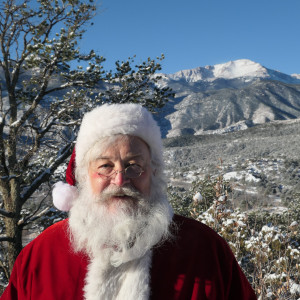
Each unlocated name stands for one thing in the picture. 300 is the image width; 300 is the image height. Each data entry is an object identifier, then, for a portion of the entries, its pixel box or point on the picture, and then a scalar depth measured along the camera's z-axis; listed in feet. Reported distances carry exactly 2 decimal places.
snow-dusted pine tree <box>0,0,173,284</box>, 20.72
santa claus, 4.80
